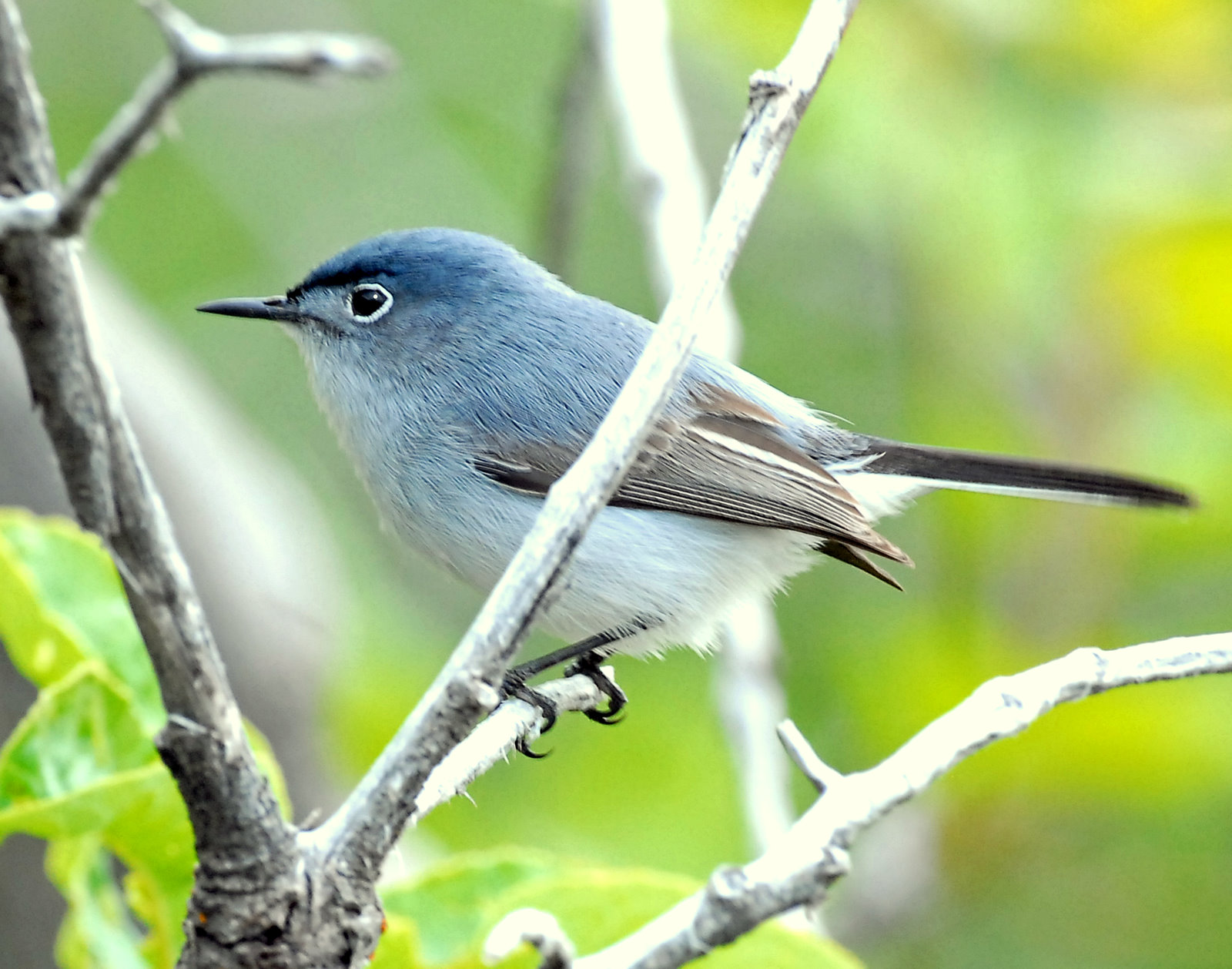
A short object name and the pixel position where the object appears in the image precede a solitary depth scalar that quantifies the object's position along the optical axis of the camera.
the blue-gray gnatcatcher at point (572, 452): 2.30
